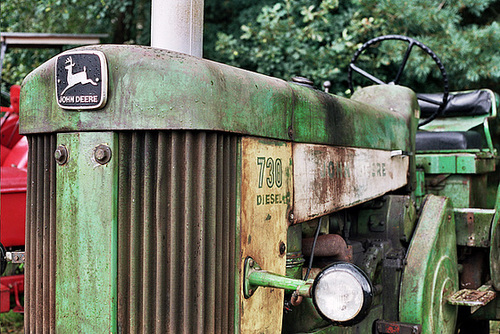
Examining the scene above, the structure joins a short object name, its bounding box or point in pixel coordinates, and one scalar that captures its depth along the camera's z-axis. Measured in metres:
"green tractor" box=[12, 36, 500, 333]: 1.76
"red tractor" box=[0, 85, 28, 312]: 4.24
